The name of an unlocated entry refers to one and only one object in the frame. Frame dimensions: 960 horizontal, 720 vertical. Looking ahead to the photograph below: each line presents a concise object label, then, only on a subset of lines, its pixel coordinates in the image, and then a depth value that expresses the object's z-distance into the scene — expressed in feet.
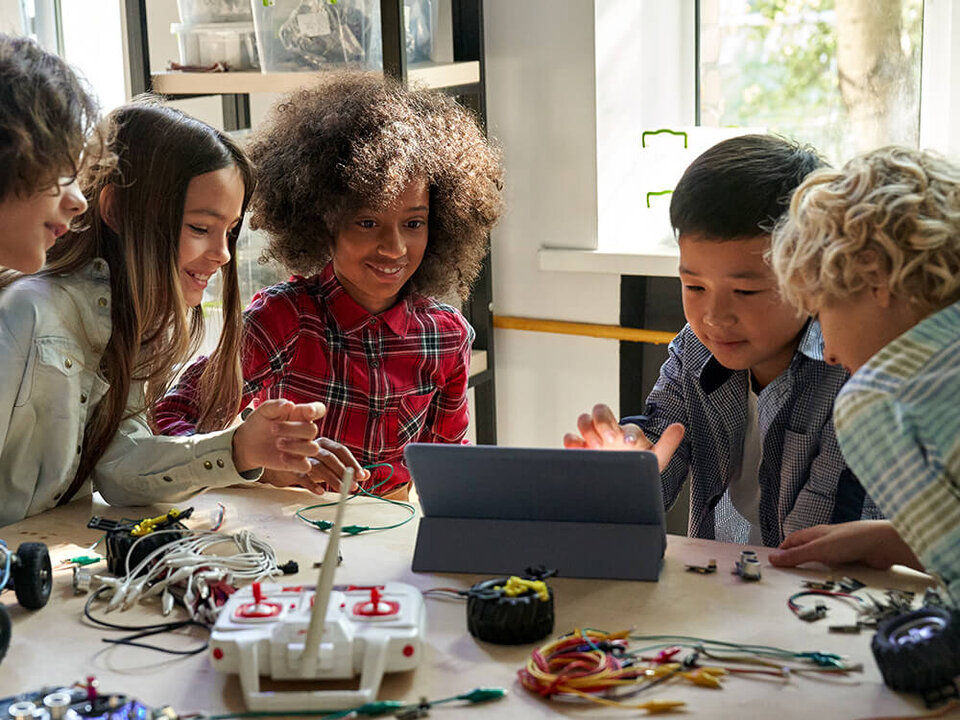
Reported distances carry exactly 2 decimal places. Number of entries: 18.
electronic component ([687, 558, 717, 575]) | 3.47
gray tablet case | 3.44
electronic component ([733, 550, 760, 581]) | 3.39
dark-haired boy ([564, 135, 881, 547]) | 4.38
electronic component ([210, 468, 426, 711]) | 2.71
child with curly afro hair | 5.68
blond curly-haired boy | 2.67
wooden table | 2.69
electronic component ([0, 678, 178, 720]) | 2.61
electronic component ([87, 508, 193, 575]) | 3.58
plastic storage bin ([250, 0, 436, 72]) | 6.68
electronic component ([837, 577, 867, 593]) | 3.29
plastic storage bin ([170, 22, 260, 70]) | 7.17
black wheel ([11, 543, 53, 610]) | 3.33
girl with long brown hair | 4.25
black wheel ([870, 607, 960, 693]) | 2.62
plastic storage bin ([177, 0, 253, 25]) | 7.16
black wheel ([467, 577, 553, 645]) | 2.97
